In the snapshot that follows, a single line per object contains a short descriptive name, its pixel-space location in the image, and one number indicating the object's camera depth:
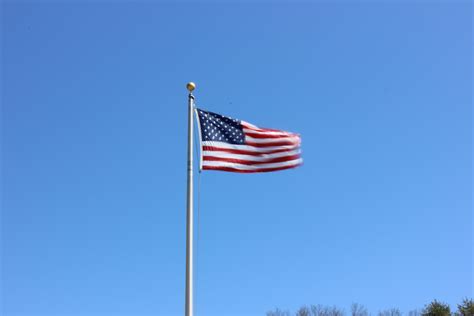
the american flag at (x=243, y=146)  16.09
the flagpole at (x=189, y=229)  13.99
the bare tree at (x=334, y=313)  77.09
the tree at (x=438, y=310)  49.84
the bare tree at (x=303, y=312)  78.19
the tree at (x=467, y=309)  49.75
